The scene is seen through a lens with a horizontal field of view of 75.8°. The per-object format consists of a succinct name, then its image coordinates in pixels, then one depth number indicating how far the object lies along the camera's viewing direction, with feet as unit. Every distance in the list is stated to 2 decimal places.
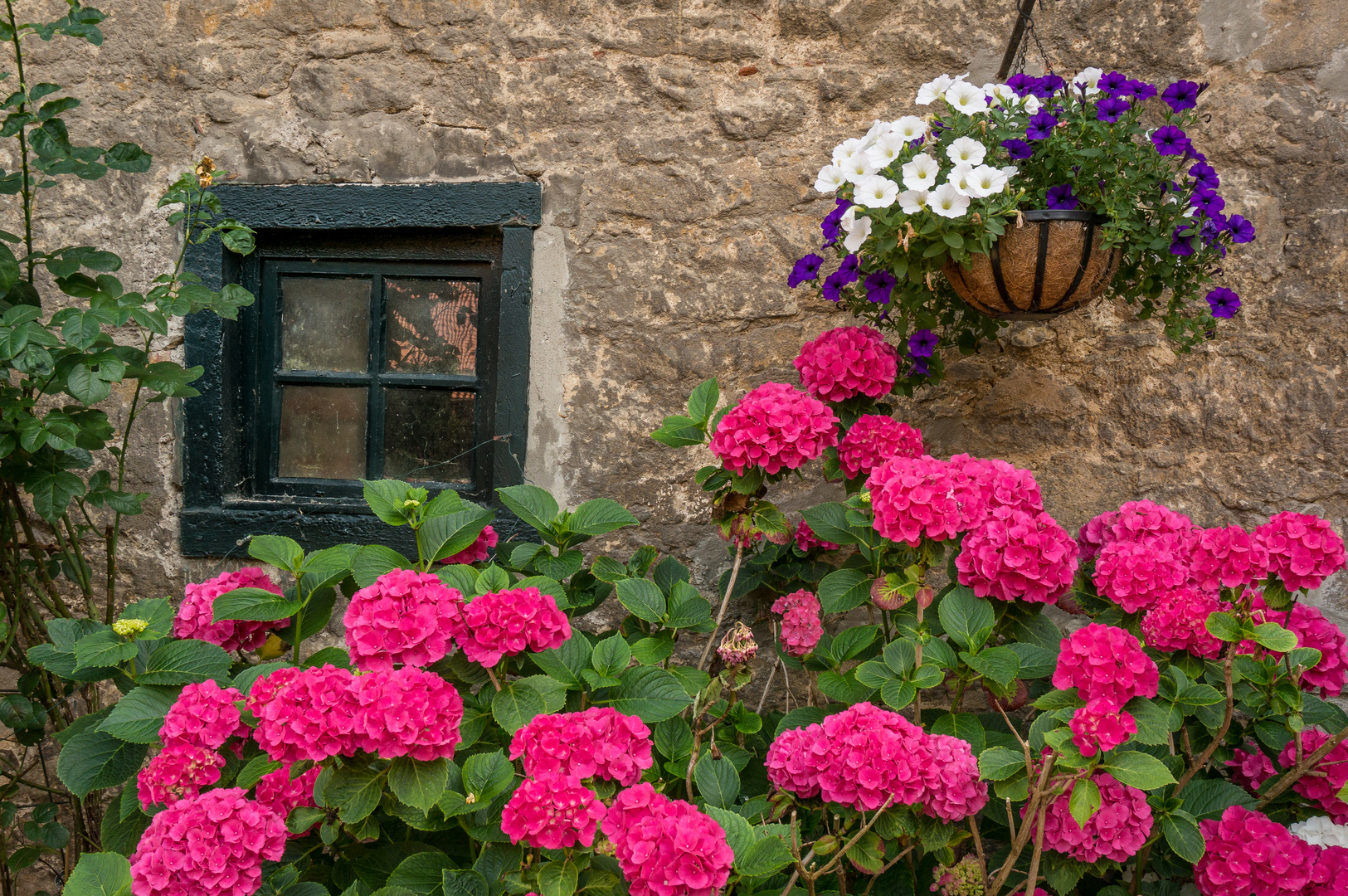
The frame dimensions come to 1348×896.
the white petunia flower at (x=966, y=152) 5.41
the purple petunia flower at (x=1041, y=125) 5.41
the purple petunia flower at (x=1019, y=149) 5.37
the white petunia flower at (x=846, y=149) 5.84
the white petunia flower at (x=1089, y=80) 5.66
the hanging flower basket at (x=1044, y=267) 5.40
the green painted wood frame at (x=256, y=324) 7.48
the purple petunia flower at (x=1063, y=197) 5.46
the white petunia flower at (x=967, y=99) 5.71
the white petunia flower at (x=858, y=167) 5.59
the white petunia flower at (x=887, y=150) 5.59
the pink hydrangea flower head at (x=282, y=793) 4.11
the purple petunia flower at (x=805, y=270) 6.32
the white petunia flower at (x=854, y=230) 5.64
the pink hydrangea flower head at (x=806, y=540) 6.85
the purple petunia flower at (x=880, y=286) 5.89
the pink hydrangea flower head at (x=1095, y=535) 5.60
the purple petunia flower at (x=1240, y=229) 5.49
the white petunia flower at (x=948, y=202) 5.28
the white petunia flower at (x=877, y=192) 5.45
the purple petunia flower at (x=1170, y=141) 5.43
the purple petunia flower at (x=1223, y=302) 5.77
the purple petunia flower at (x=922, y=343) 6.25
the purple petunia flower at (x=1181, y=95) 5.48
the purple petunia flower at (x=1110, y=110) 5.40
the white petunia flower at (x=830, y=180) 5.79
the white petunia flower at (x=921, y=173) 5.38
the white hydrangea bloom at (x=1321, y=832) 4.76
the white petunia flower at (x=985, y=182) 5.23
